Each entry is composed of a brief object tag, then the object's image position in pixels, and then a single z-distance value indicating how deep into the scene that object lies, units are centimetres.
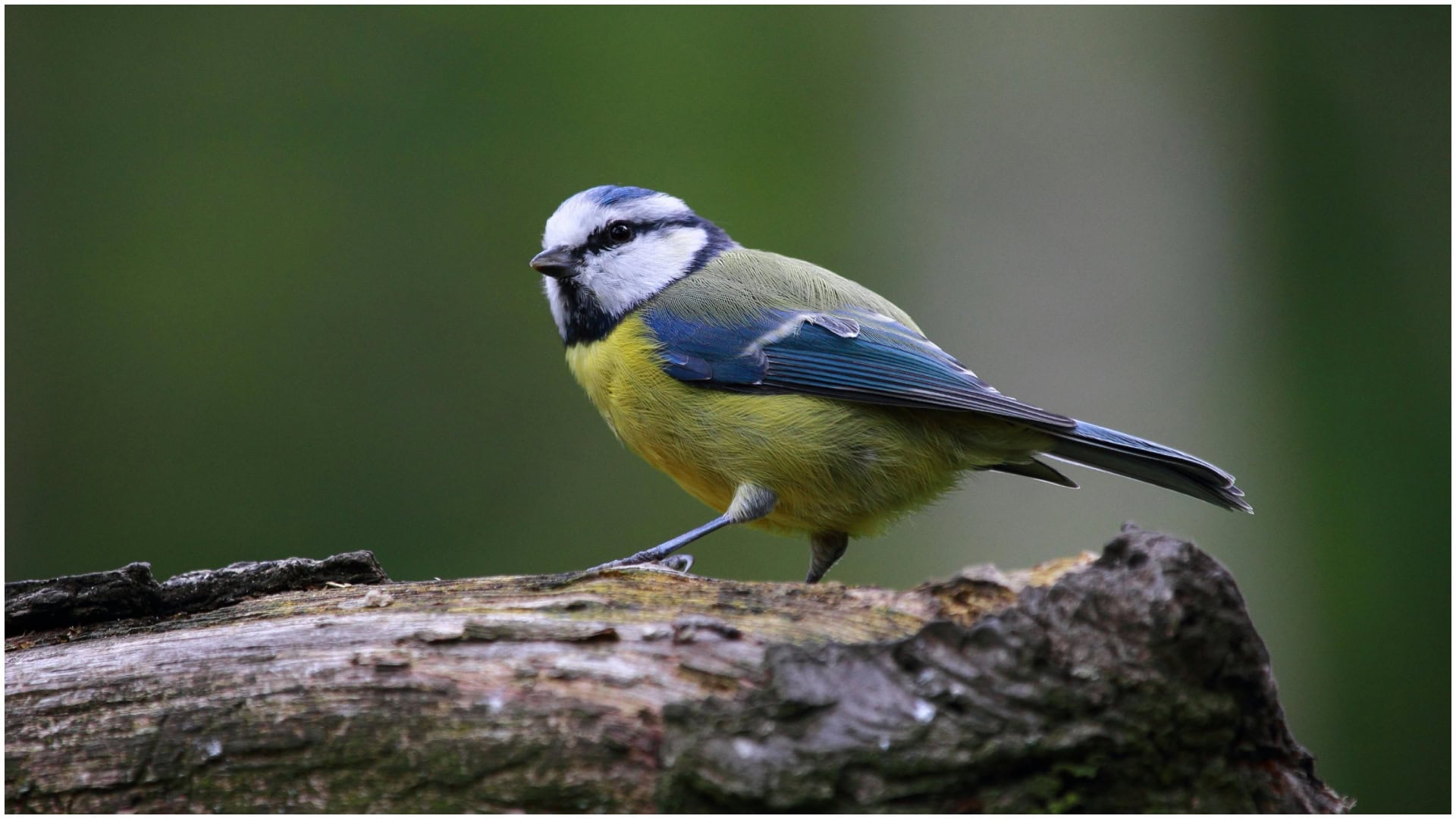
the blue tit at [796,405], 328
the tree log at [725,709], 321
